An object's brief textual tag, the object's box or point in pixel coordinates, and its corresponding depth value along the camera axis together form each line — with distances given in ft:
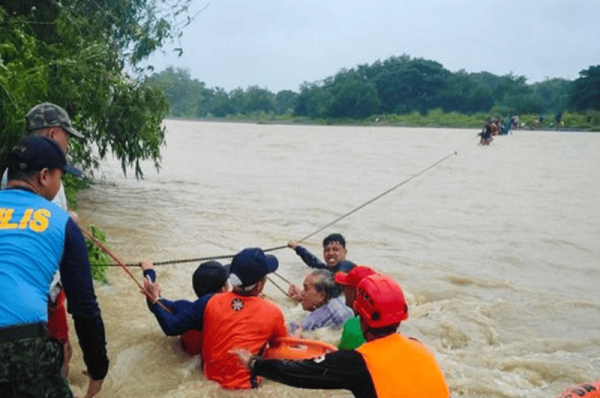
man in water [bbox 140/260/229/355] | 14.29
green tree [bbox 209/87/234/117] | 366.02
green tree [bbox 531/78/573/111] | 260.42
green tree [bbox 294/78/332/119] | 283.18
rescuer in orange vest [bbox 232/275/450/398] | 8.12
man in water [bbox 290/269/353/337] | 17.85
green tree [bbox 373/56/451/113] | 276.41
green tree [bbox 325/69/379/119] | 274.36
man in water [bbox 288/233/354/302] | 20.54
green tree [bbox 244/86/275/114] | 350.64
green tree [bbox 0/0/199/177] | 23.80
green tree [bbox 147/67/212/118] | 392.68
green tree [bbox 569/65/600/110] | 199.62
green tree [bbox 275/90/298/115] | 350.43
